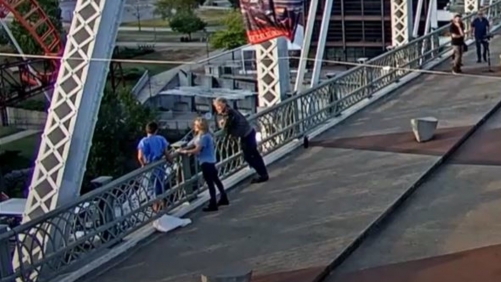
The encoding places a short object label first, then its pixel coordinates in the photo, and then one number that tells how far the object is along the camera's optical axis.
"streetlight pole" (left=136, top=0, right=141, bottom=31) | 90.64
